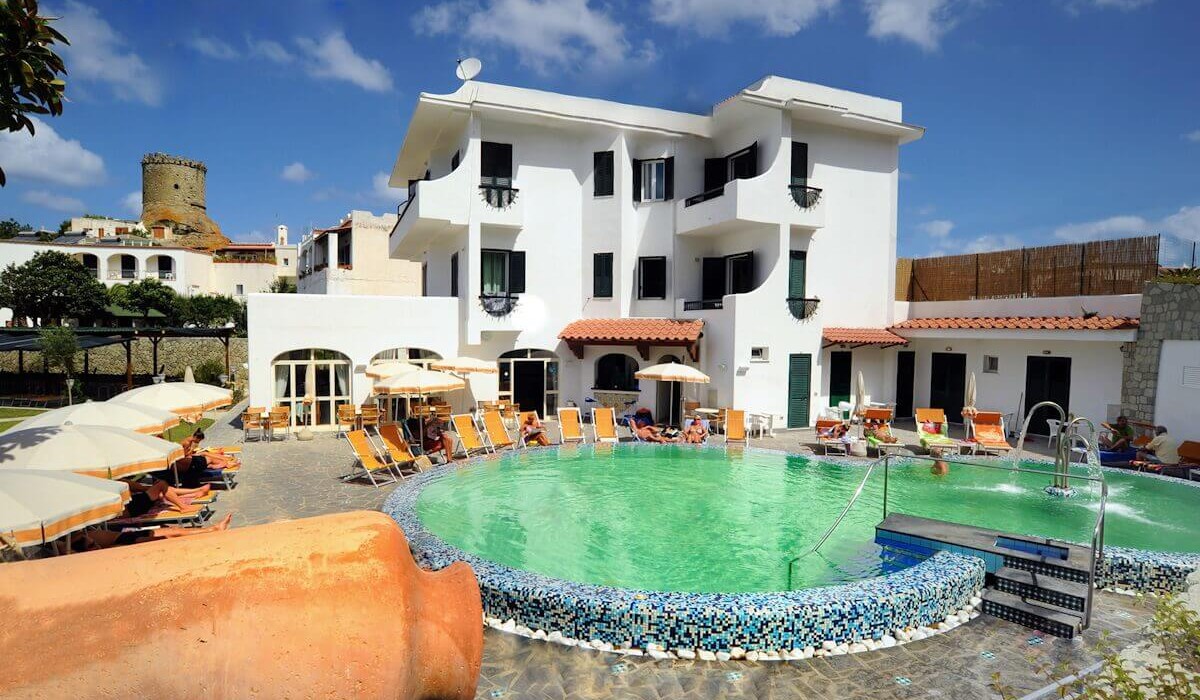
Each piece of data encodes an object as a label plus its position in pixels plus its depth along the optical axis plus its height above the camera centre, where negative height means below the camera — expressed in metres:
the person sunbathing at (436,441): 14.36 -2.74
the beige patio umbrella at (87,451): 6.53 -1.47
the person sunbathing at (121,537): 7.27 -2.69
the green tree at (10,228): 68.06 +9.90
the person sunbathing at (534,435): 15.93 -2.83
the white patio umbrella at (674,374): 17.45 -1.34
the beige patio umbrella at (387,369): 16.33 -1.26
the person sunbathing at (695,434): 16.44 -2.82
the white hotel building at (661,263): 19.36 +2.15
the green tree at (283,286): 60.12 +3.43
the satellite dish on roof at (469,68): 20.30 +8.25
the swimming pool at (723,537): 6.19 -3.19
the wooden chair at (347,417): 17.61 -2.68
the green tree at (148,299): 46.78 +1.45
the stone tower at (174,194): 88.56 +17.94
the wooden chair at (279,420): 16.95 -2.71
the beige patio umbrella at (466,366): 17.95 -1.24
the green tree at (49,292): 42.62 +1.68
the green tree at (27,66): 4.70 +1.96
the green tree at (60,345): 23.33 -1.05
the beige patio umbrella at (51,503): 4.83 -1.53
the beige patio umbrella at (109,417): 9.24 -1.50
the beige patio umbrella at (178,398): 11.49 -1.49
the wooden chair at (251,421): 16.95 -2.72
